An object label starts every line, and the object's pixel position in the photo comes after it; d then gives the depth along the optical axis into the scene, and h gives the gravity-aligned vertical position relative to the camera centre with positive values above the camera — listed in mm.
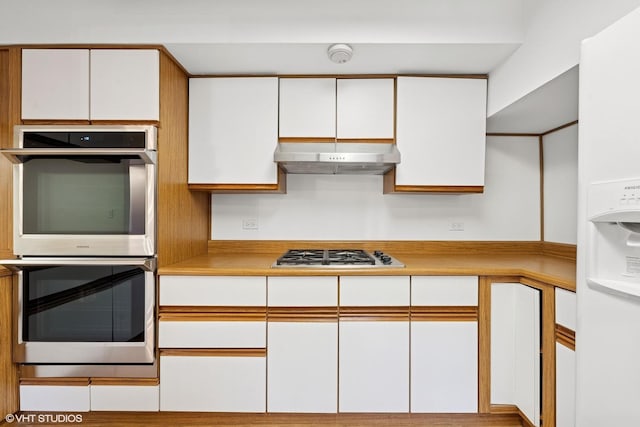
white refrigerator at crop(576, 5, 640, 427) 958 -46
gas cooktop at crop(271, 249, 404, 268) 1861 -275
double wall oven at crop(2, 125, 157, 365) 1742 -164
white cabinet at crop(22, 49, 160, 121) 1774 +688
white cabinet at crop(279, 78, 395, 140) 2160 +689
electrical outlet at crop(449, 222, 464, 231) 2512 -84
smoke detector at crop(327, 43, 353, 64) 1793 +886
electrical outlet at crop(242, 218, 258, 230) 2506 -79
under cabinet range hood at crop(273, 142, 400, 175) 2000 +344
